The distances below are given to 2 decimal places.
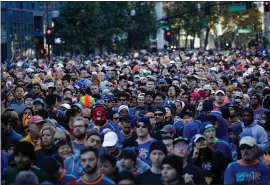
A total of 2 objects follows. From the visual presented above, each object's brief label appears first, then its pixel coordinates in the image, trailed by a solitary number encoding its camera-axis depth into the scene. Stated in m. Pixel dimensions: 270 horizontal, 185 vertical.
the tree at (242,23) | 114.69
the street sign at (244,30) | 111.44
